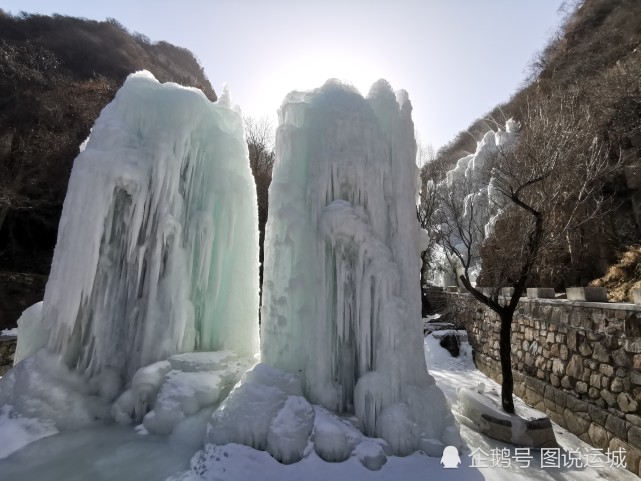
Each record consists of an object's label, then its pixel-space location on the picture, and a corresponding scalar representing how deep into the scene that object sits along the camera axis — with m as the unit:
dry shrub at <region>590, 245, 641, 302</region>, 8.17
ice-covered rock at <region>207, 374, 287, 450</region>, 3.72
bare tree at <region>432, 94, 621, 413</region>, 6.43
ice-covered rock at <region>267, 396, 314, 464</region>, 3.56
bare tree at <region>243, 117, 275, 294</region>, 16.62
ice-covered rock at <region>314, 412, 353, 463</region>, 3.55
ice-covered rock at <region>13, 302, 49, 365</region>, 4.99
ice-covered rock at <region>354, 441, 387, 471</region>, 3.50
